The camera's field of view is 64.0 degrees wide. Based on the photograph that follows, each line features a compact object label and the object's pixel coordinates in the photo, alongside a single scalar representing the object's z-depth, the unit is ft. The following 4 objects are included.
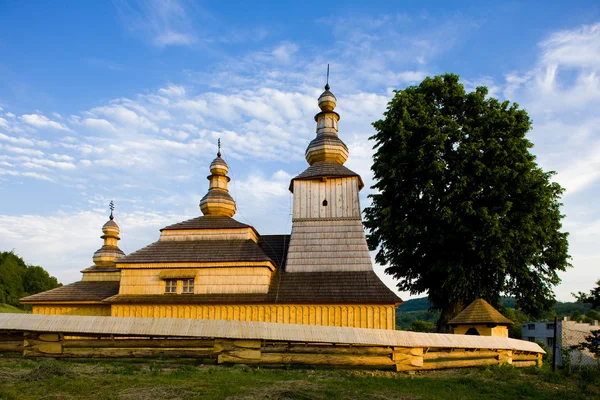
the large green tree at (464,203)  79.51
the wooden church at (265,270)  72.13
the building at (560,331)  118.73
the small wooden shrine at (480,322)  56.59
